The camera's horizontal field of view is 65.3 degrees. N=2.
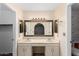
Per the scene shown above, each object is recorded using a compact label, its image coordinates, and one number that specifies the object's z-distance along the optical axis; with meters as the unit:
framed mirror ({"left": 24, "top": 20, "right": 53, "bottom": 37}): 1.56
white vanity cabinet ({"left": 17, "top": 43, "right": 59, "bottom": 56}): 1.54
